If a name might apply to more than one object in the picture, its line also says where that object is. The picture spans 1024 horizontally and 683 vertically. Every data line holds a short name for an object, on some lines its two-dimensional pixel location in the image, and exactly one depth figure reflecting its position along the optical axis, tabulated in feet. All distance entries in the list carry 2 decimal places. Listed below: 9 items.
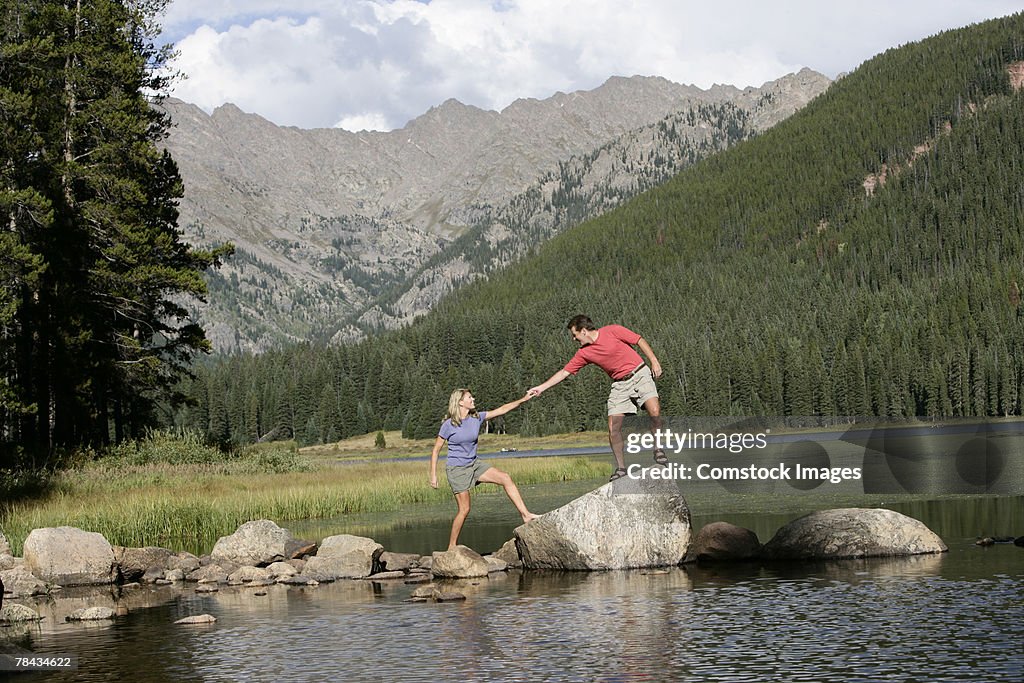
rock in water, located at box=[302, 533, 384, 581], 81.82
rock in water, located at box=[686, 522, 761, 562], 78.64
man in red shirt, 66.39
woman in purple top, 74.28
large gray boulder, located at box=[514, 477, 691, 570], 75.36
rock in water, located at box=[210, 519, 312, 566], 88.69
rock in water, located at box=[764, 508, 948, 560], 76.02
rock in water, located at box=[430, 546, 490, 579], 77.15
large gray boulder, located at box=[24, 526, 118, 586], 84.74
